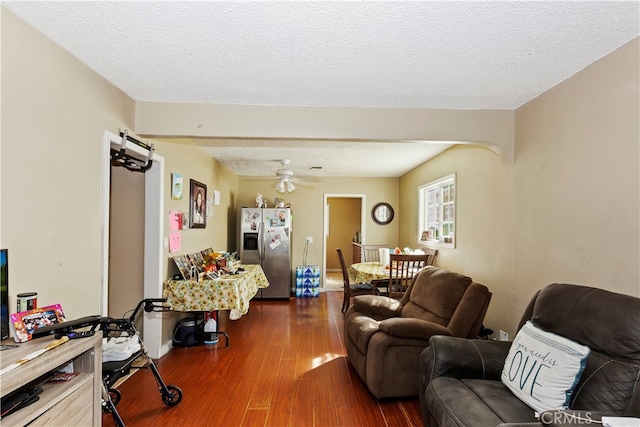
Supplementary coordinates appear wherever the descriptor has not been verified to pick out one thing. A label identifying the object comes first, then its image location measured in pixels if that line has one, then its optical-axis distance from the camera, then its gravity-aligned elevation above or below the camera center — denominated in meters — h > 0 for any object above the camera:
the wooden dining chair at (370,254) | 6.55 -0.62
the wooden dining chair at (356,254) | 7.77 -0.78
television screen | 1.55 -0.32
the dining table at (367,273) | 4.52 -0.68
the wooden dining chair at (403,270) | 4.28 -0.61
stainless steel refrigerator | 6.37 -0.37
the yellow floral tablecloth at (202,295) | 3.60 -0.77
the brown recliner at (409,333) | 2.65 -0.88
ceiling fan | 5.73 +0.71
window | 4.64 +0.11
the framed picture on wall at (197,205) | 4.35 +0.17
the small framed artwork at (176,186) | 3.79 +0.34
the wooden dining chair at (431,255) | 4.95 -0.47
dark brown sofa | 1.55 -0.76
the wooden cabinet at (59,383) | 1.34 -0.76
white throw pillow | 1.64 -0.71
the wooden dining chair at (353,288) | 5.12 -0.98
